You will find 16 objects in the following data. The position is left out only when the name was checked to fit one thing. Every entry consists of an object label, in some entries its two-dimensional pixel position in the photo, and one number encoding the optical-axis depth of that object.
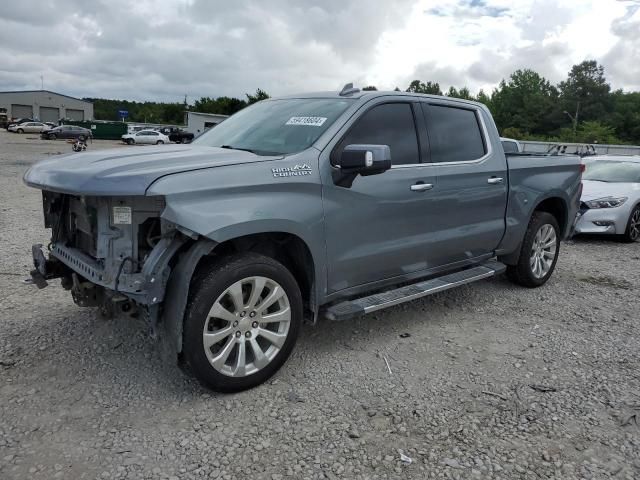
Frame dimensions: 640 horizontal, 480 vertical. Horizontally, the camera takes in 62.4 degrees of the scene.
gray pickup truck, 3.02
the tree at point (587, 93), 78.00
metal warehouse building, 84.00
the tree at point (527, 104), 81.88
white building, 54.49
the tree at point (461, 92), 97.81
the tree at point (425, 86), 94.69
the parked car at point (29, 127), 51.31
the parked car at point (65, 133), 44.78
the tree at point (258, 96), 63.14
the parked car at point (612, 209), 8.60
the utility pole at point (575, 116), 73.56
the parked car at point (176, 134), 49.49
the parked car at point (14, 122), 55.49
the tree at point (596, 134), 58.12
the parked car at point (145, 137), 44.75
